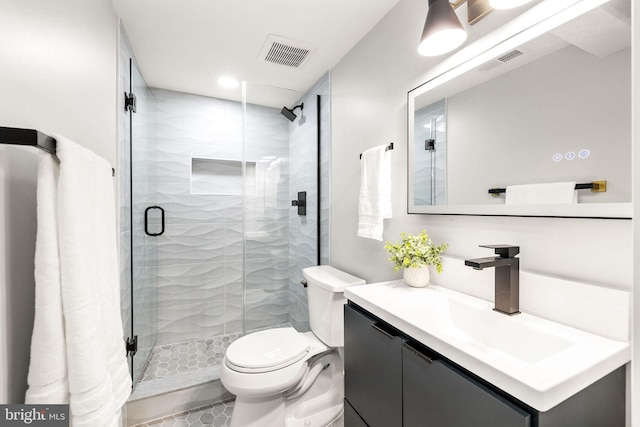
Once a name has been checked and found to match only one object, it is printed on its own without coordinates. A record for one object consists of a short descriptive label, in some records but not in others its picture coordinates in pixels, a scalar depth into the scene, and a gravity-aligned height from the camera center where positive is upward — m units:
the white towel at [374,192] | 1.51 +0.09
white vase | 1.26 -0.30
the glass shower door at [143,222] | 2.01 -0.10
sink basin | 0.59 -0.36
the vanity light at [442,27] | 0.97 +0.64
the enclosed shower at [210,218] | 2.07 -0.07
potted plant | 1.24 -0.21
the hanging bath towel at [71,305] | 0.63 -0.22
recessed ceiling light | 2.40 +1.12
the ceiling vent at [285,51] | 1.86 +1.11
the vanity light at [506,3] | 0.85 +0.63
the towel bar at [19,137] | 0.56 +0.15
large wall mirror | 0.75 +0.31
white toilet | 1.46 -0.86
